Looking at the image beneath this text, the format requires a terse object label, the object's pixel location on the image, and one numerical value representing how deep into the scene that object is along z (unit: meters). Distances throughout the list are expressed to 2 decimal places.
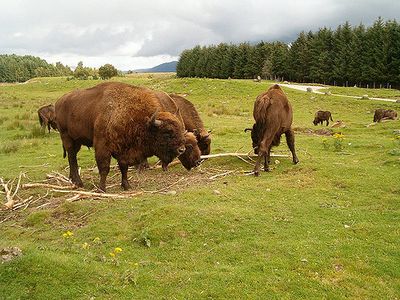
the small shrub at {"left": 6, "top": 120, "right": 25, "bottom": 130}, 22.41
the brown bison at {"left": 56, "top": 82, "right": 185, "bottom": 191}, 9.77
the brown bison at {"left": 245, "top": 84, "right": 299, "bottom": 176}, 11.26
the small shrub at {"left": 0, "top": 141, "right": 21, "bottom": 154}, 16.83
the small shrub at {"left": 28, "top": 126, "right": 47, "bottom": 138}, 20.38
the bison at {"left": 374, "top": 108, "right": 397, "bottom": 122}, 23.67
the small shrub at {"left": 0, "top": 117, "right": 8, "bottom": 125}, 24.47
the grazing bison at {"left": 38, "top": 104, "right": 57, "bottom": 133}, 20.81
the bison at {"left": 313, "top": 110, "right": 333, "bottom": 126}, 25.77
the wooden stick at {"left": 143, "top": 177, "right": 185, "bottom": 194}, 9.86
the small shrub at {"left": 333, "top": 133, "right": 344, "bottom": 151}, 14.60
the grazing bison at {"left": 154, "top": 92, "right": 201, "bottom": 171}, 11.21
